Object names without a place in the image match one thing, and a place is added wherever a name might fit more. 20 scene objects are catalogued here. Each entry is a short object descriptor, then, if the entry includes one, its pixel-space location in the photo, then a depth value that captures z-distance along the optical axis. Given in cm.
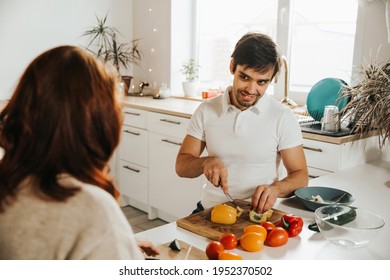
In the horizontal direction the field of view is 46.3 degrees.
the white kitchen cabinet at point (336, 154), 221
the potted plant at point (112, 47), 386
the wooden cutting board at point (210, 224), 130
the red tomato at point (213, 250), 112
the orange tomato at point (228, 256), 108
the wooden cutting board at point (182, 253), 116
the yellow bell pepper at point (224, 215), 135
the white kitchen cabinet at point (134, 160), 337
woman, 73
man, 168
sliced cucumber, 119
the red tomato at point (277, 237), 122
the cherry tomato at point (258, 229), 122
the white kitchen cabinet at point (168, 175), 304
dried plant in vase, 212
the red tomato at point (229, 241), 120
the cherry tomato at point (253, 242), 119
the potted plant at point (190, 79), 376
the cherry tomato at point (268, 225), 127
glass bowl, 118
